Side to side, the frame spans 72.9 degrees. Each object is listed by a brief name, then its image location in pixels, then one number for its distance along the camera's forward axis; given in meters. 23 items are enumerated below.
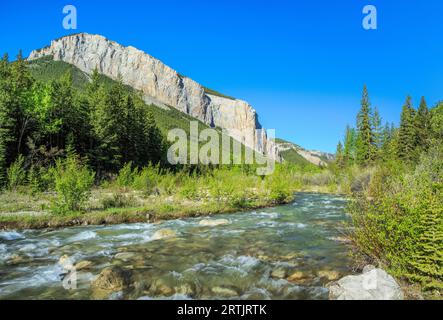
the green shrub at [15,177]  21.25
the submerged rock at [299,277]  7.58
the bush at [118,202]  19.06
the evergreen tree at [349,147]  74.21
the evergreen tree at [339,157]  76.06
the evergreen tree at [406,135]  55.75
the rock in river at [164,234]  12.49
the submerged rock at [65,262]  8.79
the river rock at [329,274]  7.66
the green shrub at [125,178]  23.55
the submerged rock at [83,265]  8.59
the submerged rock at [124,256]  9.51
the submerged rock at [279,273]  7.93
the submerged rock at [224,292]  6.87
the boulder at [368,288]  5.56
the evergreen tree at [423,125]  53.79
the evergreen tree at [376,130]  61.27
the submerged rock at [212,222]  15.55
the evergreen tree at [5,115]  29.62
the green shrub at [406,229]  5.68
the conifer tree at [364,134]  61.12
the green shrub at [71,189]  15.99
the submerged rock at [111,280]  7.04
